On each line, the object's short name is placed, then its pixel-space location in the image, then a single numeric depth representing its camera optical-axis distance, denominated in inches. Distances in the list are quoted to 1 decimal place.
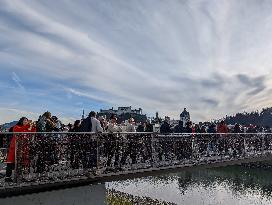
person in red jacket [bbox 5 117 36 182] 292.4
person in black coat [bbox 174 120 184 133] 521.7
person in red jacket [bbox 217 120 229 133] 602.1
